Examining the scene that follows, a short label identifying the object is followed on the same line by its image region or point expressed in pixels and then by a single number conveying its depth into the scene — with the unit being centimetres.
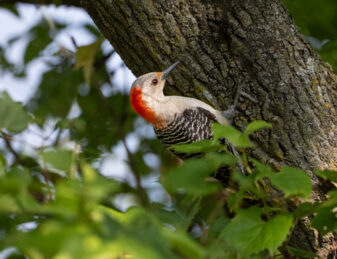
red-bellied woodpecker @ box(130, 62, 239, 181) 837
